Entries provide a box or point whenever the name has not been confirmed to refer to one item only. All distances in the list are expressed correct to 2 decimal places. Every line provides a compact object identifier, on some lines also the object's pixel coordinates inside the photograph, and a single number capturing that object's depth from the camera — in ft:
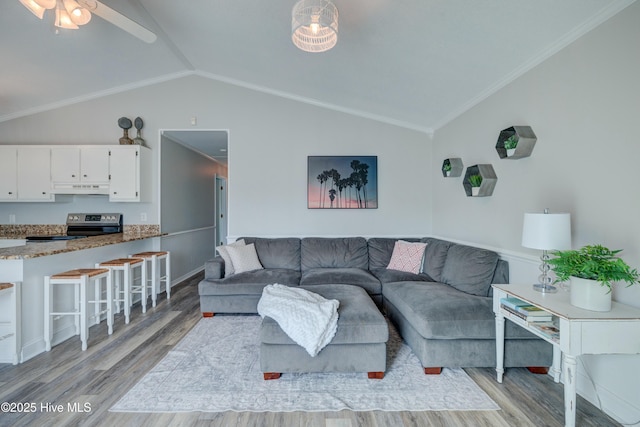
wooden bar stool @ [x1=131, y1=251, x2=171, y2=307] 11.73
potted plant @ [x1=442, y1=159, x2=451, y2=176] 11.38
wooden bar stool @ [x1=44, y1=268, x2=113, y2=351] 7.85
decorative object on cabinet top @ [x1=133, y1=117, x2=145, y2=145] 13.39
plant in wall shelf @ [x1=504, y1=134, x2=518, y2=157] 7.50
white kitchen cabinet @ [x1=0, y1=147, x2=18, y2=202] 12.46
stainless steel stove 13.12
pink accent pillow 11.48
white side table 4.52
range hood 12.52
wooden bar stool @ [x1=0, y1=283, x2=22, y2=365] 7.18
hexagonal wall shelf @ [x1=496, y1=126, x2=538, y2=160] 7.40
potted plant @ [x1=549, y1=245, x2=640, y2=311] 4.58
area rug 5.72
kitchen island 7.43
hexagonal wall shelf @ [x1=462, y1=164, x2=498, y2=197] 9.05
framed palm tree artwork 13.53
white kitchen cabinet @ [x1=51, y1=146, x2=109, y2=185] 12.54
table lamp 5.68
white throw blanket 6.32
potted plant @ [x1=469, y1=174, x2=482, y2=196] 9.26
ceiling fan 6.07
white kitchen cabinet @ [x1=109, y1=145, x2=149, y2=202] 12.64
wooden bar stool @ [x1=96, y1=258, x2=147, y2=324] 9.91
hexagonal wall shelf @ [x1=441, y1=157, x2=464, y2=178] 11.13
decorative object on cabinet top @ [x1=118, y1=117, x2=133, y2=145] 12.94
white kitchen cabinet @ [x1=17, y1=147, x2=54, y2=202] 12.50
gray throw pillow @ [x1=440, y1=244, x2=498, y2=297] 8.32
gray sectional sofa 6.82
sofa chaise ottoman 6.51
